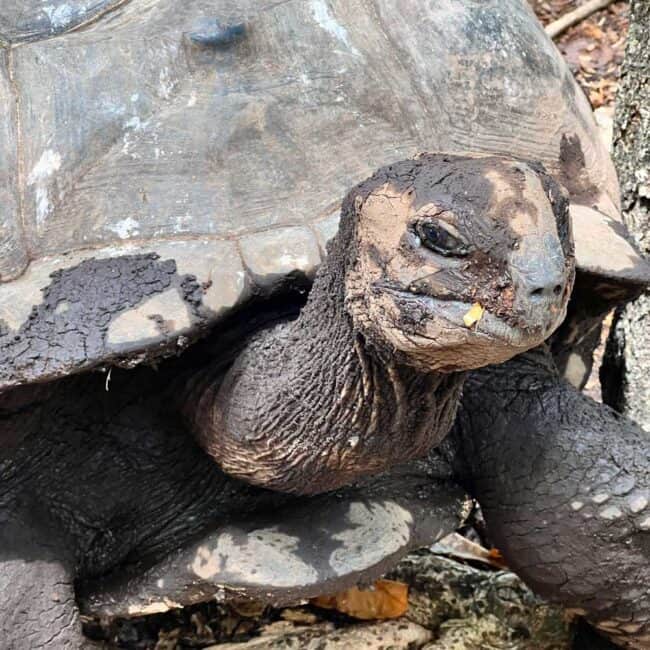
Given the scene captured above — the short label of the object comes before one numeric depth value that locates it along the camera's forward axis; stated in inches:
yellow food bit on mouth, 78.7
